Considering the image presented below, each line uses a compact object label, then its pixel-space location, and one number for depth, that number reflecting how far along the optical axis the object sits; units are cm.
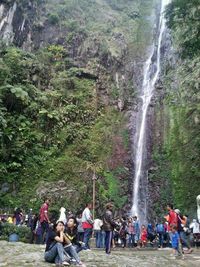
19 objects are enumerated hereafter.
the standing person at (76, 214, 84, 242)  738
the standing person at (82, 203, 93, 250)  642
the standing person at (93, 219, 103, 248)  820
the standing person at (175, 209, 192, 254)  633
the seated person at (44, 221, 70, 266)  457
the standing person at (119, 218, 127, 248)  906
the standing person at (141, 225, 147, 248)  953
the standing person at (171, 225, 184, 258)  630
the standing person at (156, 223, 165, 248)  883
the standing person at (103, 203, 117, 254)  582
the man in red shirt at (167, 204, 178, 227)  629
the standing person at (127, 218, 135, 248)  911
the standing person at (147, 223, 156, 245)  973
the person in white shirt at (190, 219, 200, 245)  938
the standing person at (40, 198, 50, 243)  697
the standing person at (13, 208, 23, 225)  957
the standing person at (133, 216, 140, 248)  920
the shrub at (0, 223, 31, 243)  868
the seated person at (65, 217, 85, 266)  500
